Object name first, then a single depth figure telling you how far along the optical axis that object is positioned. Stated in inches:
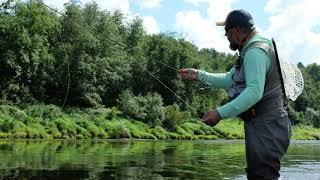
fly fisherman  140.0
